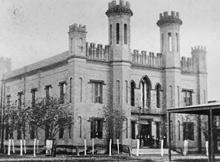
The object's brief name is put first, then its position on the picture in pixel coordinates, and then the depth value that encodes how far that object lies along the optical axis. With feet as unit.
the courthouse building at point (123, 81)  126.62
